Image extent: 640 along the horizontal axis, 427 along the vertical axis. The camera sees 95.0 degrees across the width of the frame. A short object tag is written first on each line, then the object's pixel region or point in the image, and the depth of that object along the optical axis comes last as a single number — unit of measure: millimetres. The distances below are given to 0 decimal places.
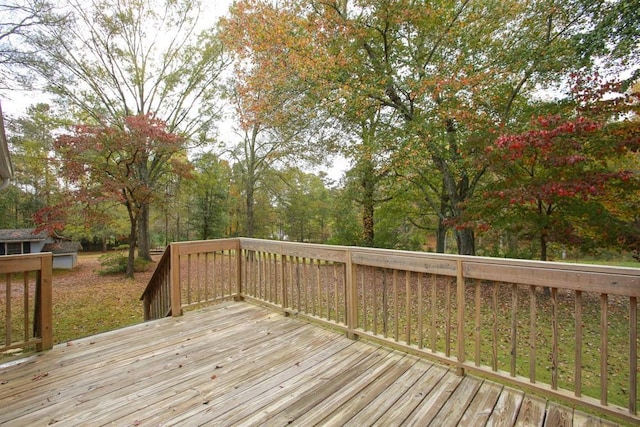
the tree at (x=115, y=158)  8844
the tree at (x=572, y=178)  4613
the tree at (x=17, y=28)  6891
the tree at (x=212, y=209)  17078
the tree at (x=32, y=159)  10531
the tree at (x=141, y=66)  10401
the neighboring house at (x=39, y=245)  13797
